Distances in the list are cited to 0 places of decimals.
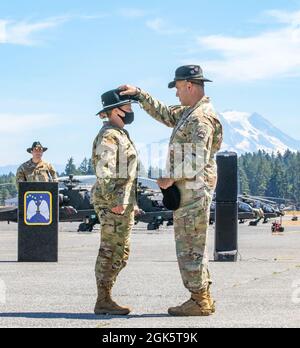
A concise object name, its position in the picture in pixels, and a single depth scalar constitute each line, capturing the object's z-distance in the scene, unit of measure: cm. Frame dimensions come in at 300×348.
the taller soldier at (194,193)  832
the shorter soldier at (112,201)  855
